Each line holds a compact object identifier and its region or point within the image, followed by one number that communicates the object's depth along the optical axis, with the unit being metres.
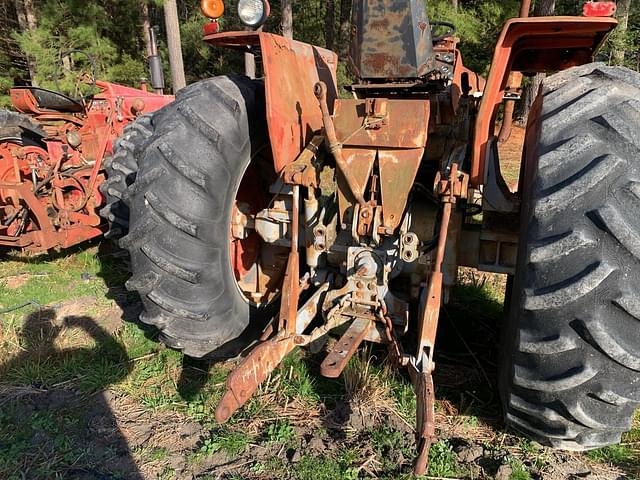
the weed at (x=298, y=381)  2.88
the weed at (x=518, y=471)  2.32
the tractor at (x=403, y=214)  1.83
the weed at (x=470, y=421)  2.66
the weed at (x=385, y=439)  2.49
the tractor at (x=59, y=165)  4.54
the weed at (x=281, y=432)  2.56
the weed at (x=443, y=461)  2.37
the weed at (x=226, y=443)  2.51
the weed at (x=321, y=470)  2.33
